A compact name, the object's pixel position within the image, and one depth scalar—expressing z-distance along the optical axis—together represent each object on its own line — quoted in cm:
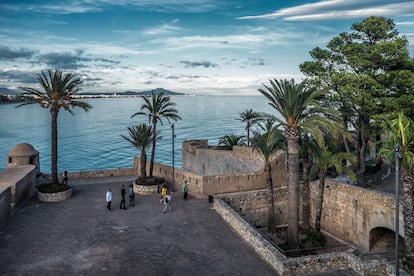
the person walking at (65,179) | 2537
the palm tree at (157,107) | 2702
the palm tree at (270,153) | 2064
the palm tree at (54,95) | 2262
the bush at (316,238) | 2089
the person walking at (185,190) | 2189
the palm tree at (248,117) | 4473
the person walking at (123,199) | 1973
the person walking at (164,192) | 2067
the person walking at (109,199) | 1945
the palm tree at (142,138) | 2492
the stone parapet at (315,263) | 1277
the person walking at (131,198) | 2066
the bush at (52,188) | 2183
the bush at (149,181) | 2381
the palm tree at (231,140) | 3728
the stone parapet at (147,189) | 2347
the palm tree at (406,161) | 1493
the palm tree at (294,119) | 1642
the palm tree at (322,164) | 2035
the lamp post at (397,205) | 1157
